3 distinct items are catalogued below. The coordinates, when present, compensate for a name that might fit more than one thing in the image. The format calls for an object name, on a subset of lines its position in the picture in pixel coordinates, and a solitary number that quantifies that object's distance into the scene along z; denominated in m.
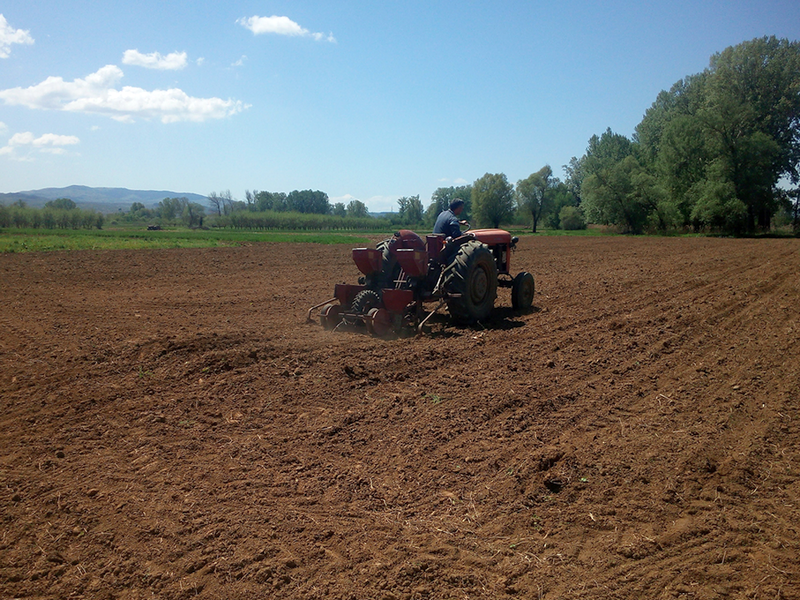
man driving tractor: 8.92
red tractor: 7.99
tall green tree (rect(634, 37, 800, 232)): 37.38
